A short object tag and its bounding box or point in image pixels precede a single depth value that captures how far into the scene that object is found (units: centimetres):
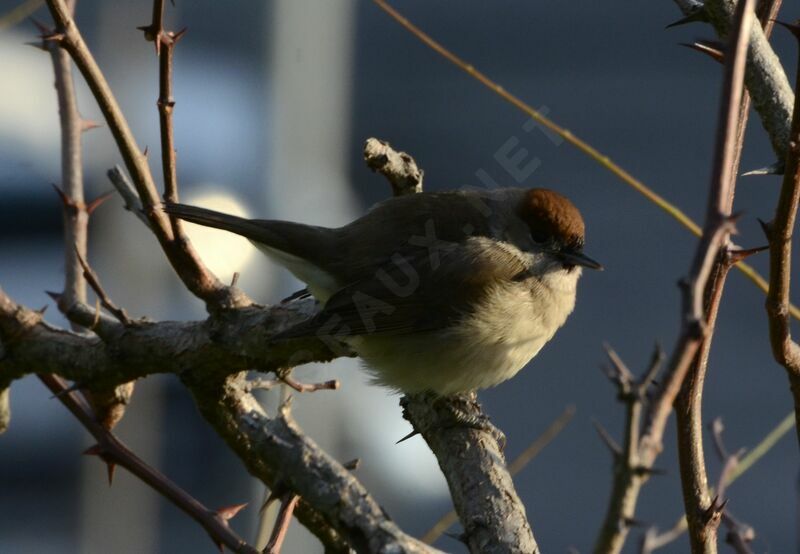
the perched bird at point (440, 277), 736
